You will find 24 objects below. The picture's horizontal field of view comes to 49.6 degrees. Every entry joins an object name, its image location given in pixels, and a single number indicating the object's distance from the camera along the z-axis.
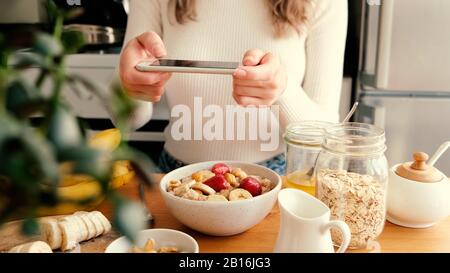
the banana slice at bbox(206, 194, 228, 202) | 0.64
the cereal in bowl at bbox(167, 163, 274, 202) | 0.66
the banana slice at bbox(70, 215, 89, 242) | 0.63
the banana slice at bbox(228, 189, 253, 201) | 0.65
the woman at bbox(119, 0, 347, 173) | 1.10
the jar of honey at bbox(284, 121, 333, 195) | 0.81
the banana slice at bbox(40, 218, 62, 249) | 0.60
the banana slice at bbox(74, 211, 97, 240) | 0.64
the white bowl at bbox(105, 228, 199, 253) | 0.57
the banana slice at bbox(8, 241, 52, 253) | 0.55
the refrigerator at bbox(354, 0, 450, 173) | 1.67
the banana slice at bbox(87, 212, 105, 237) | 0.65
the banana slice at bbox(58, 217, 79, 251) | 0.61
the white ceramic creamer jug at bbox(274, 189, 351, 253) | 0.54
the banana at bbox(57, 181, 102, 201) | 0.55
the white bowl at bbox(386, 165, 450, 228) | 0.68
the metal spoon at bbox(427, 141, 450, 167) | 0.72
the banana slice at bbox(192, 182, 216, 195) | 0.67
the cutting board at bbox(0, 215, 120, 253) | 0.62
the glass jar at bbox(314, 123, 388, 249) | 0.64
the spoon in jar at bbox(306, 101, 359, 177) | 0.82
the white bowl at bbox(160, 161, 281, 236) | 0.63
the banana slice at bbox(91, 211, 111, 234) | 0.66
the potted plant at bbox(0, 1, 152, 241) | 0.20
